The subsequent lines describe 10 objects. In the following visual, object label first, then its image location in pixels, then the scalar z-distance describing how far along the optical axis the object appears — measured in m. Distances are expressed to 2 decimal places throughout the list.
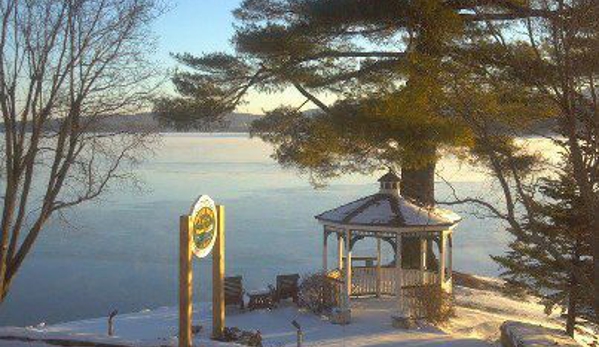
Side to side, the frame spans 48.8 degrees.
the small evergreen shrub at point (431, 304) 13.07
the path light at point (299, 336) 10.69
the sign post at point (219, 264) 9.98
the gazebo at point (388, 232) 13.22
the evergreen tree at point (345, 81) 14.52
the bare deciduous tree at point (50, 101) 10.25
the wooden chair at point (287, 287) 14.59
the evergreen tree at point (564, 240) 12.66
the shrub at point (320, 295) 13.91
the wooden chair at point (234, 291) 14.31
